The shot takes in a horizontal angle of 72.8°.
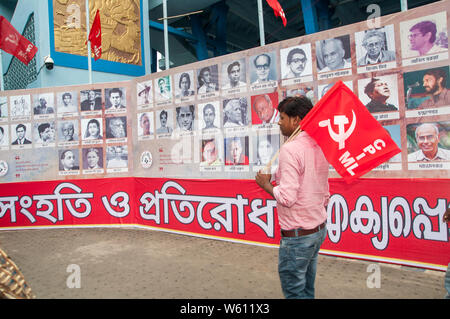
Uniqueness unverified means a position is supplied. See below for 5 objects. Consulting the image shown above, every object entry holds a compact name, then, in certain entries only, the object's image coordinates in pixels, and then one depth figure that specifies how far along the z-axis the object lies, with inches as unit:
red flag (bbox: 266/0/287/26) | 219.3
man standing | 73.2
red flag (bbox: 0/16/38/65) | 258.5
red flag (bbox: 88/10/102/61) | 260.8
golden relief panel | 395.7
